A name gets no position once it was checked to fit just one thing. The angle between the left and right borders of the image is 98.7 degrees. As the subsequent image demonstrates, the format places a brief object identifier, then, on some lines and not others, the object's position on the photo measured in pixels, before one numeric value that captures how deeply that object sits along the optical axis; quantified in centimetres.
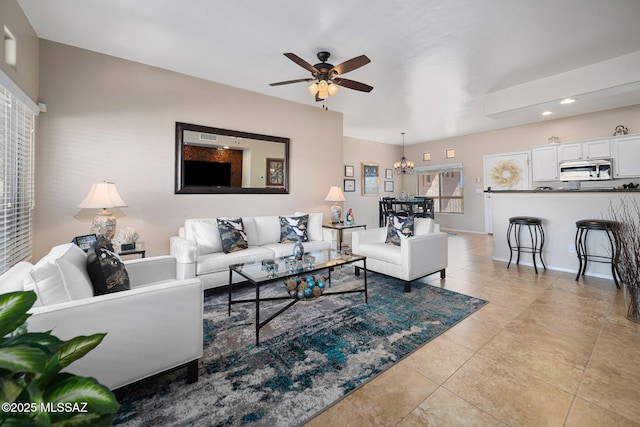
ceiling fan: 287
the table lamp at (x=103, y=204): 279
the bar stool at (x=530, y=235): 412
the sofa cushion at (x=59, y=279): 129
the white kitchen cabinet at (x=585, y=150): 530
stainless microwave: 525
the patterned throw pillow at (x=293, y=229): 392
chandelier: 789
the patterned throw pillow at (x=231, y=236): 334
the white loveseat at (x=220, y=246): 285
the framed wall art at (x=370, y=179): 812
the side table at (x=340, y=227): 466
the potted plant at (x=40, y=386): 59
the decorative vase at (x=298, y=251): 287
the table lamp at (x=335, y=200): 499
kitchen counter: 371
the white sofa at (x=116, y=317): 127
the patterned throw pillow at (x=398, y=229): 361
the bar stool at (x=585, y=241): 336
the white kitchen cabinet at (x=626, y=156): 496
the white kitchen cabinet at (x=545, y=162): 597
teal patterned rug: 143
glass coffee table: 223
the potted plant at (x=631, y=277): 243
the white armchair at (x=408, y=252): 313
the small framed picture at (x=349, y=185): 767
